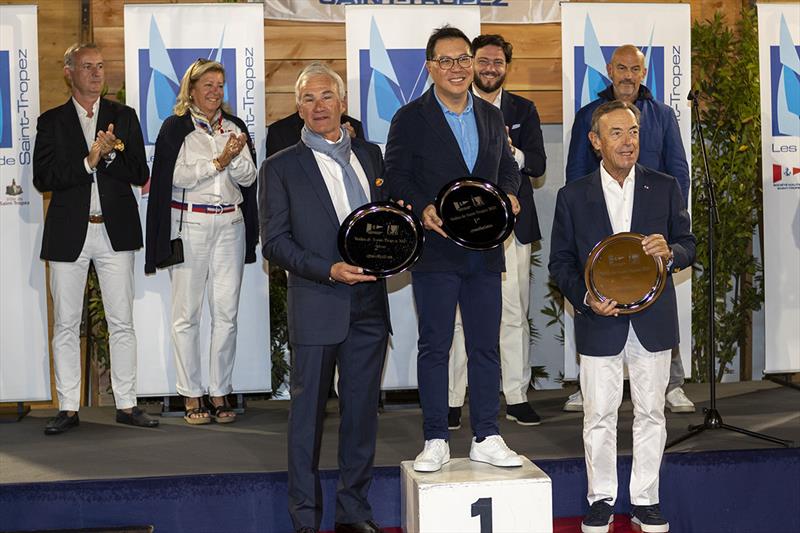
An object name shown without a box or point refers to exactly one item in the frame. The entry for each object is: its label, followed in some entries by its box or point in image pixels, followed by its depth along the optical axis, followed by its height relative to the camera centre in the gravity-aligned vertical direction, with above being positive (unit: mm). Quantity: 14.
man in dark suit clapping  5270 +211
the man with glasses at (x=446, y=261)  4004 -24
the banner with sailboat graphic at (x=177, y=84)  5656 +885
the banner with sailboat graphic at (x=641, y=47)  5797 +1083
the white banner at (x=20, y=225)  5613 +171
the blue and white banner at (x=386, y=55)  5723 +1065
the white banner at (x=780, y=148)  5922 +576
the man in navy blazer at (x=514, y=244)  5191 +50
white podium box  3779 -881
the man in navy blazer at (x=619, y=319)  3957 -242
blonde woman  5301 +188
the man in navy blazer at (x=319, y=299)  3834 -159
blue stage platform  4230 -975
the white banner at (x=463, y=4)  6348 +1461
